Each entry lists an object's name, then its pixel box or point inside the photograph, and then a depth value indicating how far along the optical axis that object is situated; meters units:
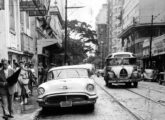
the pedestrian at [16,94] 11.79
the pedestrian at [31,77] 12.38
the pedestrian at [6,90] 7.23
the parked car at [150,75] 29.26
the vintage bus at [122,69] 18.00
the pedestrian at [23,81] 9.97
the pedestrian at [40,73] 18.46
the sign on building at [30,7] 16.94
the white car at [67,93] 8.20
